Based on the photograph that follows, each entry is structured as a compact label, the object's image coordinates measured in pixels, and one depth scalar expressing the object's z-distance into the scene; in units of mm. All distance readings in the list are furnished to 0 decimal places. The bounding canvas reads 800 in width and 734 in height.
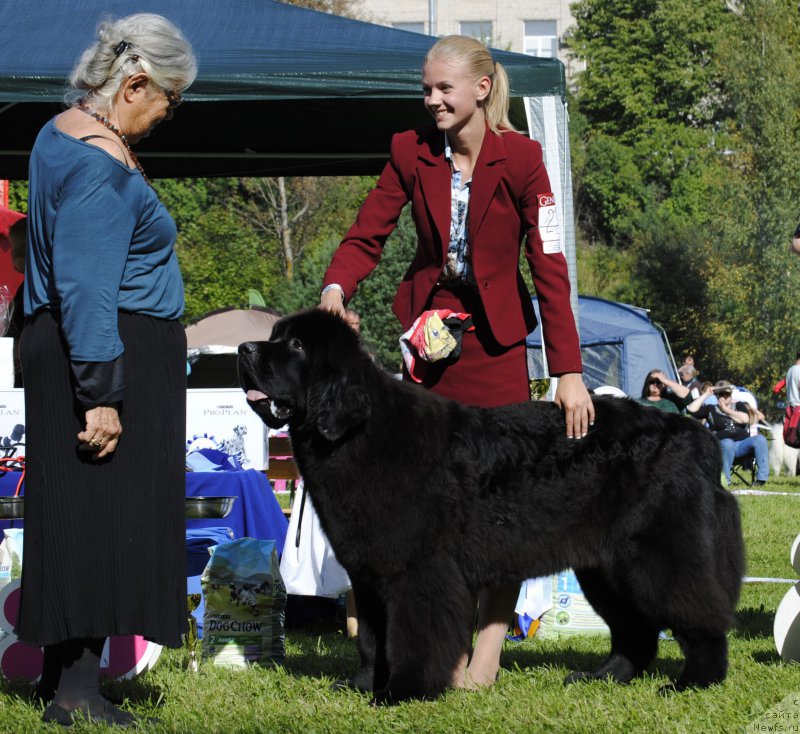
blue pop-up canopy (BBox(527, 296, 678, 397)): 17859
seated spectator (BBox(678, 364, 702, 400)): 18502
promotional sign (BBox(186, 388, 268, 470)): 6625
